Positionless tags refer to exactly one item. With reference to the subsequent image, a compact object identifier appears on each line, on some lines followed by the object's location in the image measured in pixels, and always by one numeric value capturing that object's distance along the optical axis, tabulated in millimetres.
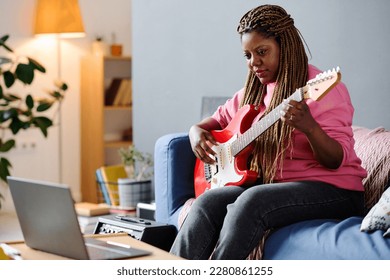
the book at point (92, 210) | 3613
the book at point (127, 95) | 5059
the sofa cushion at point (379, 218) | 1828
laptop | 1413
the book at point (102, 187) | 3826
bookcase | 4914
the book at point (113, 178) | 3803
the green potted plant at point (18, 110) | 3107
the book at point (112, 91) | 5035
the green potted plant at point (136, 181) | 3572
